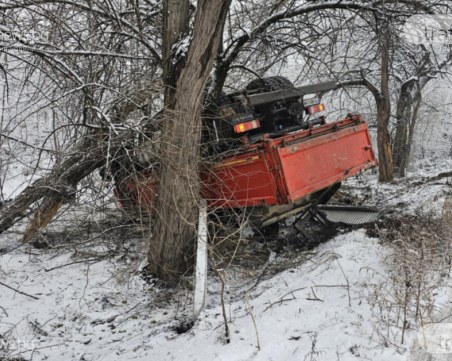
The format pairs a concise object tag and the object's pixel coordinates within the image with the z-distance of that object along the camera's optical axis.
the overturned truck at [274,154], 5.27
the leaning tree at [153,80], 4.80
